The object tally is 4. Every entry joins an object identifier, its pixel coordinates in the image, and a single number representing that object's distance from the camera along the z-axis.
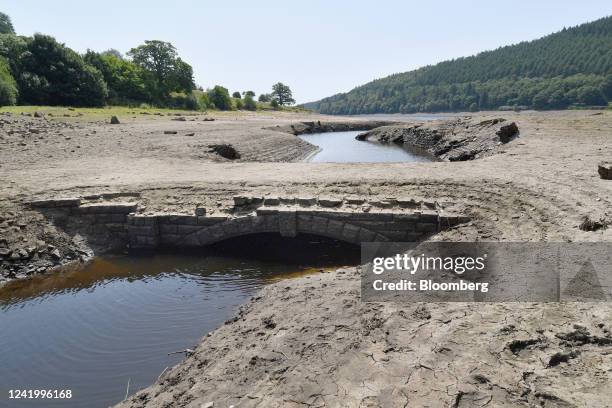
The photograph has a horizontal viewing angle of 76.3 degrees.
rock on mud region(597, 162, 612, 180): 9.52
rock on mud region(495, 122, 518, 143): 20.62
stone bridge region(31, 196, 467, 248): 9.64
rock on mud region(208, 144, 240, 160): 18.70
